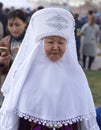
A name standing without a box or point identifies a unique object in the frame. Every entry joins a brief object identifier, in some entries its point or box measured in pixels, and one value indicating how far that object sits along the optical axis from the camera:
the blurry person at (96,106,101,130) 3.98
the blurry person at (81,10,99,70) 11.87
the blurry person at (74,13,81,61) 12.82
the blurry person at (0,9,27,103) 4.43
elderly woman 3.39
